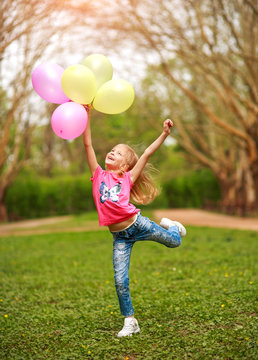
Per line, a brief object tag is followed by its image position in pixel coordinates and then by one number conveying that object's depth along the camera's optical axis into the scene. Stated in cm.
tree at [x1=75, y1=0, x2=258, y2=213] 1081
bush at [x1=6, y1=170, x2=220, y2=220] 2089
